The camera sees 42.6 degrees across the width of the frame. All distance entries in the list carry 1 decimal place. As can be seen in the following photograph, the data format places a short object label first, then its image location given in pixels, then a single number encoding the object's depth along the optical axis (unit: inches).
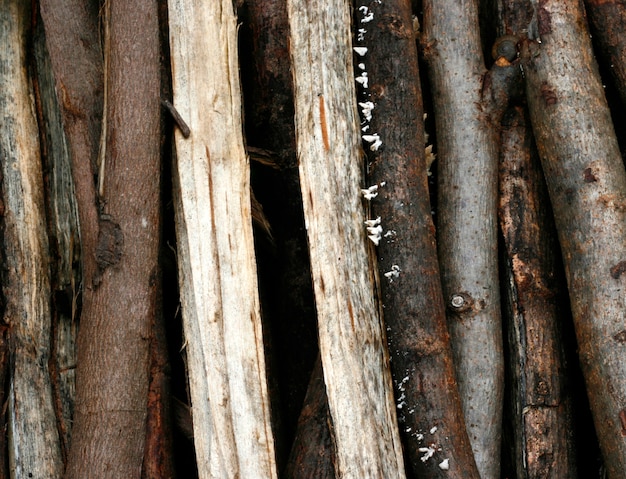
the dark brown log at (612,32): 111.8
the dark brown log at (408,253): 93.6
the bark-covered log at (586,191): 94.7
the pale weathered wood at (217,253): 90.0
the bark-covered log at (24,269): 101.0
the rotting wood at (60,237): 105.6
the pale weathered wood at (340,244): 89.0
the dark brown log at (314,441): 91.6
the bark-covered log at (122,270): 89.4
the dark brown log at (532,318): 99.8
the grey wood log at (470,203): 101.5
